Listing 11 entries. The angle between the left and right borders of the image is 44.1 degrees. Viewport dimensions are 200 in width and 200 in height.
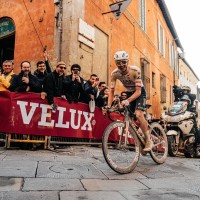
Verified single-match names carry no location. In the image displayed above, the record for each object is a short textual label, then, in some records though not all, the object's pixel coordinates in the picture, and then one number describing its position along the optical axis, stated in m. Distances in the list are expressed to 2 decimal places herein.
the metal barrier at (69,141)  5.68
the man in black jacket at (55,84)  5.54
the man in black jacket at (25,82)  5.44
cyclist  3.95
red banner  5.14
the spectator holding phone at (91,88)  6.45
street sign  9.30
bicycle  3.50
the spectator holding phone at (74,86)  6.08
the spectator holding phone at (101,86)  7.74
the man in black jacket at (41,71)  6.23
